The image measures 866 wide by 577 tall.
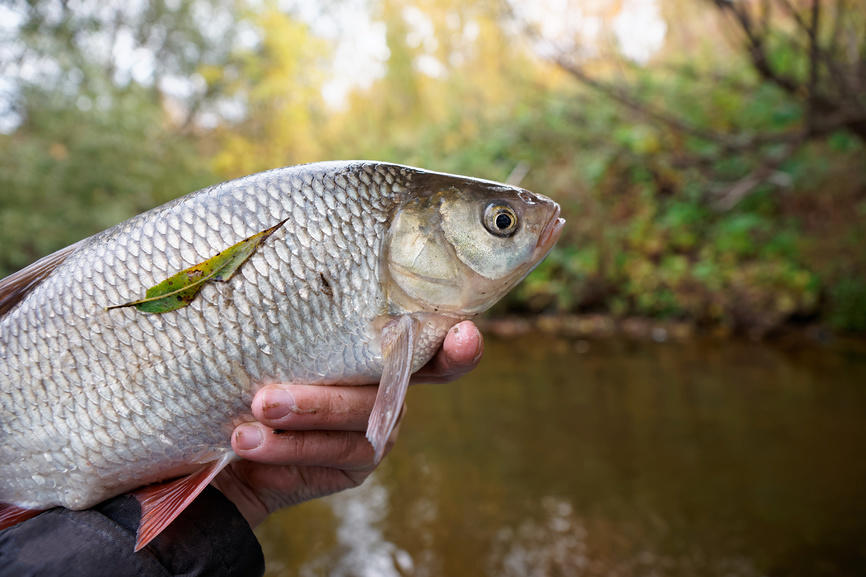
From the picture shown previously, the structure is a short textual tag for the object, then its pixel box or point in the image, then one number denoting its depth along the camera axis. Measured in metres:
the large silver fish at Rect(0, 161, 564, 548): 0.28
